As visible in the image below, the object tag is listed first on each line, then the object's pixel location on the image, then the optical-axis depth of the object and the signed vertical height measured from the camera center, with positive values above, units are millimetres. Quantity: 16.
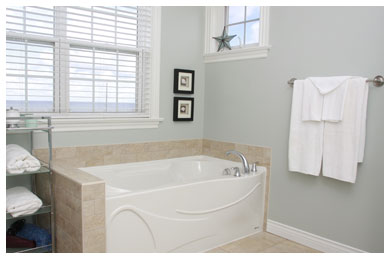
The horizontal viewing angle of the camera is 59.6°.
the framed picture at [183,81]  3516 +335
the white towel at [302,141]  2715 -200
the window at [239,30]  3143 +854
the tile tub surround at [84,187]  2070 -489
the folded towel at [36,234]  2398 -900
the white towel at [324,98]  2542 +147
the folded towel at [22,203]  2154 -611
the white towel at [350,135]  2445 -131
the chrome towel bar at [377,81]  2369 +263
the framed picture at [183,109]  3557 +45
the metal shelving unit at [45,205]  2301 -672
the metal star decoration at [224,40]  3512 +776
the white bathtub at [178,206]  2287 -701
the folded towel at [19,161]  2174 -345
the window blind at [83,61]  2641 +427
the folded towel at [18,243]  2352 -928
